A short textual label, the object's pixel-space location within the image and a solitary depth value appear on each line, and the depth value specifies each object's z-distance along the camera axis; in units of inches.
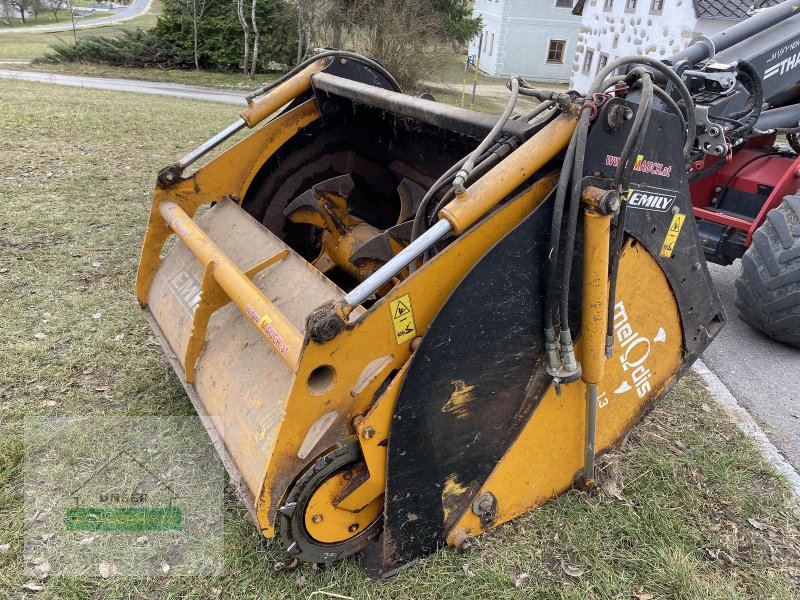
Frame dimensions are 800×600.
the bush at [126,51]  853.8
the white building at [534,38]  1063.0
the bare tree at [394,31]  706.2
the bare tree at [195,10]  868.0
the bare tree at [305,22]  778.8
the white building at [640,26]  563.8
